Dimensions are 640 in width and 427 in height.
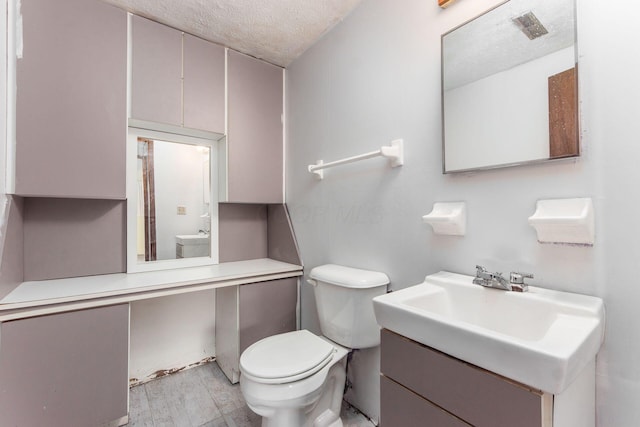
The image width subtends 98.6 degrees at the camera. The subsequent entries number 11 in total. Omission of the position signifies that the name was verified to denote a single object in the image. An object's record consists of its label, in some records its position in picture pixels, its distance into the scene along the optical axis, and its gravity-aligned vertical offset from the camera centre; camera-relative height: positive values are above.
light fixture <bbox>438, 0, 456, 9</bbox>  1.09 +0.84
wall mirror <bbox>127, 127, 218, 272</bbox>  1.74 +0.10
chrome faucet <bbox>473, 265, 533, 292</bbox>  0.86 -0.22
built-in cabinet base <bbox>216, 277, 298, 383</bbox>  1.70 -0.66
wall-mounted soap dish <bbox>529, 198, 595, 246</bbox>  0.77 -0.03
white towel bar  1.27 +0.28
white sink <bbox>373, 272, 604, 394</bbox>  0.55 -0.29
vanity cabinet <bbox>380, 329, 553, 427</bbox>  0.58 -0.44
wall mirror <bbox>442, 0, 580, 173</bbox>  0.83 +0.43
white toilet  1.12 -0.64
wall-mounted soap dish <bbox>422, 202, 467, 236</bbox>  1.05 -0.02
